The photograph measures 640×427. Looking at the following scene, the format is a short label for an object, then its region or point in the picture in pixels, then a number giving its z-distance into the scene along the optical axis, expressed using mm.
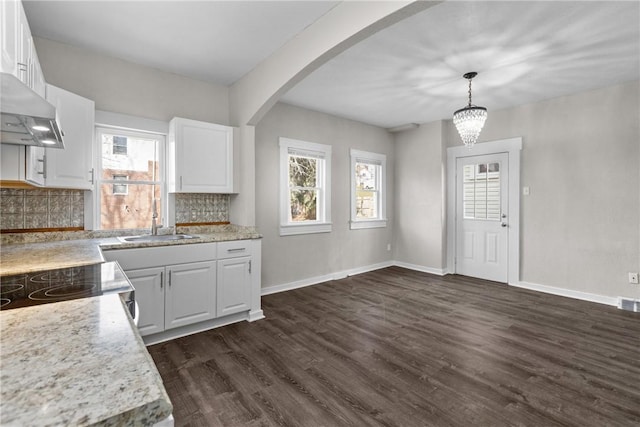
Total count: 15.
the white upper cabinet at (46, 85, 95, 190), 2443
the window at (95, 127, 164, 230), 3117
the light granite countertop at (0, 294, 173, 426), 516
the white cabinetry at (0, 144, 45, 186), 1935
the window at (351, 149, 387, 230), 5375
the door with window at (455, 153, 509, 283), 4770
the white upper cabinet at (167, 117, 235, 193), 3209
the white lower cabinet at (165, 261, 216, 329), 2824
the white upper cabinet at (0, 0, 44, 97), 1367
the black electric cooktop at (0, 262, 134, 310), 1139
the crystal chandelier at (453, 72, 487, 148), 3365
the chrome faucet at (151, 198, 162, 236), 3195
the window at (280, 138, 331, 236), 4449
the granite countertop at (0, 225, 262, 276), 1736
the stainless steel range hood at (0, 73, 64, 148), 1208
